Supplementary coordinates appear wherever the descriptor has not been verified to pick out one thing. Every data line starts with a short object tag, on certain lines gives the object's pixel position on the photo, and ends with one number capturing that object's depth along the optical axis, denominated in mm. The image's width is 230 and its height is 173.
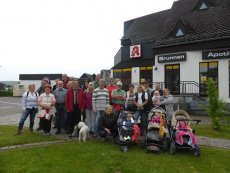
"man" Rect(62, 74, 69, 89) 8059
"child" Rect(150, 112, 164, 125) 5633
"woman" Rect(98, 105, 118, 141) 5895
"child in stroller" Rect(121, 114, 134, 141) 5268
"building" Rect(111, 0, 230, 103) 12992
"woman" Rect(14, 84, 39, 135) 6770
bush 7957
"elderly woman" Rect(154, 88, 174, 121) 6434
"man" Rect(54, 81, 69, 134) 6883
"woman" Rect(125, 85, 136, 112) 6742
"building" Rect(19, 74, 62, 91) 52503
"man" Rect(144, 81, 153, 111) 6675
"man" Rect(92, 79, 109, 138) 6410
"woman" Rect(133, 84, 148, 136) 6594
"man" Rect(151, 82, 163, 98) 7370
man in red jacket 6570
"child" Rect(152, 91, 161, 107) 6802
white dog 5887
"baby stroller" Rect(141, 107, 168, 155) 4969
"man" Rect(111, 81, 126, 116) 6521
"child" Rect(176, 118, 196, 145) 4844
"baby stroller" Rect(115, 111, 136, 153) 5077
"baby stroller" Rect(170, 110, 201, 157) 4832
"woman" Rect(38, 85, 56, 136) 6477
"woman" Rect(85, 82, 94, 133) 6676
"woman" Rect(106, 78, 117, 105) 6920
